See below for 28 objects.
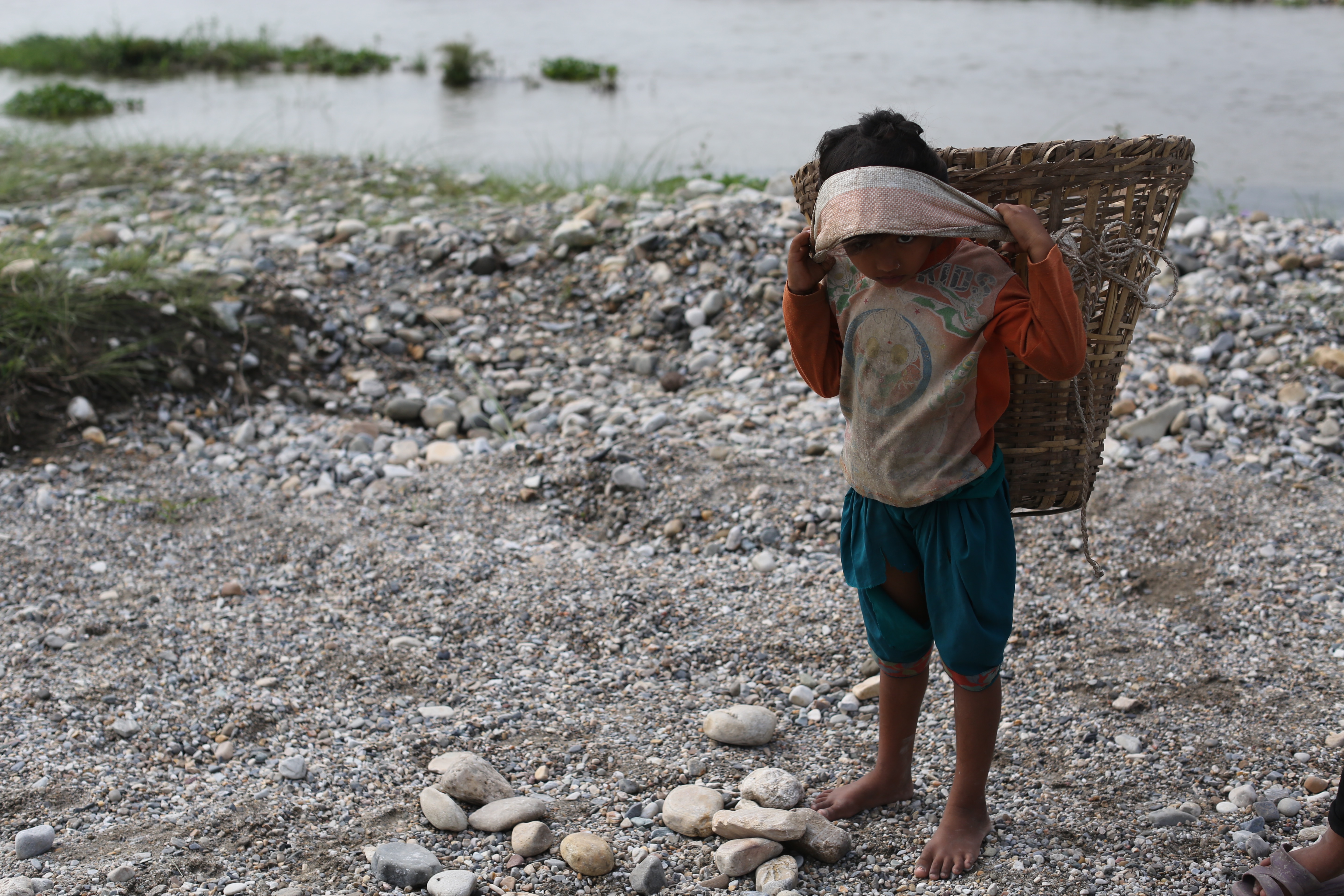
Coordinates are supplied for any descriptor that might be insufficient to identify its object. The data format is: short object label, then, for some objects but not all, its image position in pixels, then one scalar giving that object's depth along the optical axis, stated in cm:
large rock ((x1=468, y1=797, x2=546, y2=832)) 212
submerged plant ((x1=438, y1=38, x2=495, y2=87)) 1465
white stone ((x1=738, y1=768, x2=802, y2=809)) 217
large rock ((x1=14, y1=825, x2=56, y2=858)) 205
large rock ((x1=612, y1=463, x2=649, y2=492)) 361
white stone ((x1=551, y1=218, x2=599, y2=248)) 557
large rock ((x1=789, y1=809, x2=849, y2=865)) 203
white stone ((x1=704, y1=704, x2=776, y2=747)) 241
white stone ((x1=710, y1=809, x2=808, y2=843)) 202
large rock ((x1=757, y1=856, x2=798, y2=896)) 194
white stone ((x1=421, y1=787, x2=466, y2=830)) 213
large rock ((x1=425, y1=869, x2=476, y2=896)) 192
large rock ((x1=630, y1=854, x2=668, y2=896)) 196
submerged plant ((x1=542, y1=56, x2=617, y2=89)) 1439
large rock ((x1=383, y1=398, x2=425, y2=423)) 443
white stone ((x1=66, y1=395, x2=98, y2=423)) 414
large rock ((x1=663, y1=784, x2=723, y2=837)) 212
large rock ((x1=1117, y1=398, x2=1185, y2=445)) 381
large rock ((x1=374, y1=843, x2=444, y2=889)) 196
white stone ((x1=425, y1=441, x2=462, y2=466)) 405
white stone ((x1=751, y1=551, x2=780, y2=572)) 318
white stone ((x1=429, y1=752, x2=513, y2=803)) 221
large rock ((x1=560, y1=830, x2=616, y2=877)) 199
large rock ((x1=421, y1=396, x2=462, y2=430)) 440
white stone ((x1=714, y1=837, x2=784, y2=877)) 199
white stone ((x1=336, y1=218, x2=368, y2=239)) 603
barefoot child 162
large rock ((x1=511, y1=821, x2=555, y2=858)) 205
